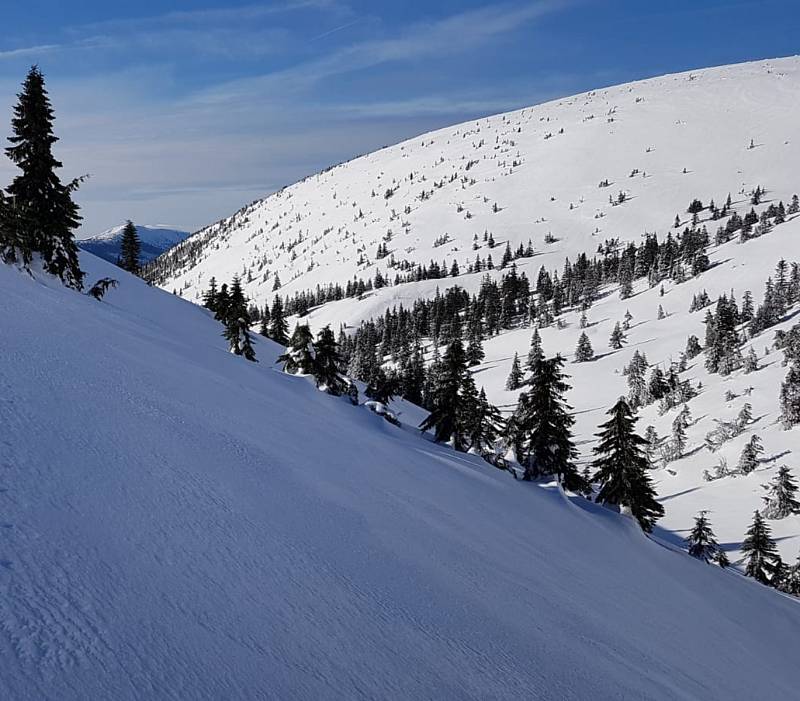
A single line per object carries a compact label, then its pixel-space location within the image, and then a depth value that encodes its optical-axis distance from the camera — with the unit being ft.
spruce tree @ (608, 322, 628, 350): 366.63
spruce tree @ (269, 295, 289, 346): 219.69
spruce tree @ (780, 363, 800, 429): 211.00
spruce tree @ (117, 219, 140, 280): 226.99
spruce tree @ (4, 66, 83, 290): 82.07
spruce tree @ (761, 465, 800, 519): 169.27
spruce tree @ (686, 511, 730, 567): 120.26
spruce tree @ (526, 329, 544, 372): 351.01
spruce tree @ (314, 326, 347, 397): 85.20
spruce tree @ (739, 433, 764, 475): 195.31
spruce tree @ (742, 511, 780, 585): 125.39
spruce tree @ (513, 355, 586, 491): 94.43
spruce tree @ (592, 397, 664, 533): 94.27
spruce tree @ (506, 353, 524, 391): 335.26
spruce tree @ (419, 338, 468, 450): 109.40
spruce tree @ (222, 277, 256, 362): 130.21
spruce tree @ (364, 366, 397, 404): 114.42
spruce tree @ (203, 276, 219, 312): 220.02
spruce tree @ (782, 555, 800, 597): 118.42
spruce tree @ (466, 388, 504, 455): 111.24
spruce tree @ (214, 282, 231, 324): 161.40
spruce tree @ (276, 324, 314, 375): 95.35
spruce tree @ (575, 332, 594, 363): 363.23
